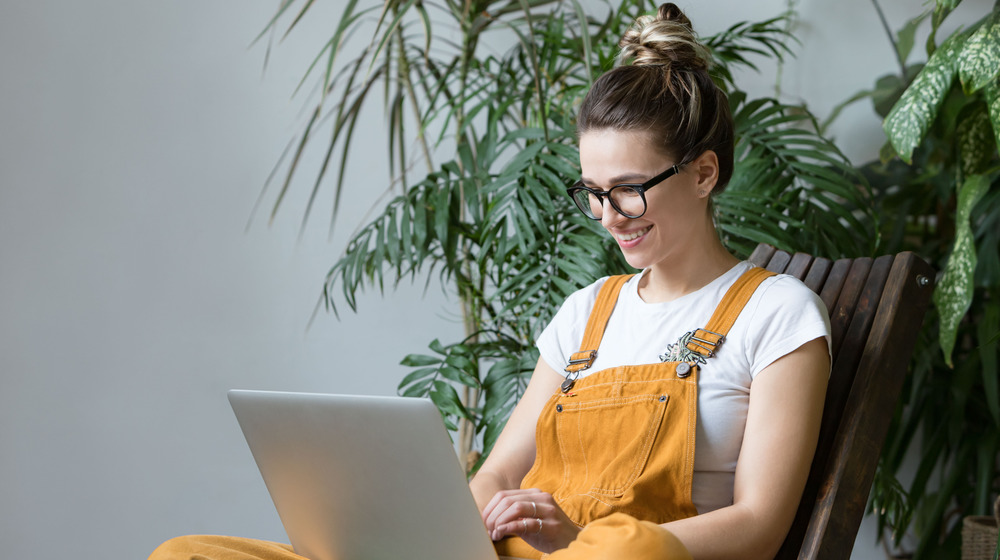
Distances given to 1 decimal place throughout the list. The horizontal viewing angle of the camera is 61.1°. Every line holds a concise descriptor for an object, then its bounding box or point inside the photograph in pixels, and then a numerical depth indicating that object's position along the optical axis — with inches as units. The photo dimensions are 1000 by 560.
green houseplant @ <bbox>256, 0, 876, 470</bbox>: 69.7
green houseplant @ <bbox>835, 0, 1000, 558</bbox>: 81.7
